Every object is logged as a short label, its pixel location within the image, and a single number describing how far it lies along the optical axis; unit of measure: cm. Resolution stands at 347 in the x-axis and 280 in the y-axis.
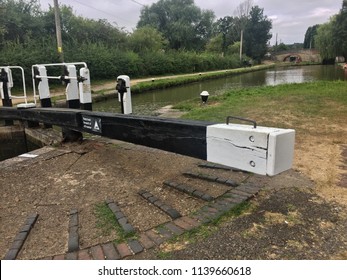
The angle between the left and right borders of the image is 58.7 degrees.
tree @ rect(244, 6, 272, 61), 6212
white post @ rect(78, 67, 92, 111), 504
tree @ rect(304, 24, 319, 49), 9344
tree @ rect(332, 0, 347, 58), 4147
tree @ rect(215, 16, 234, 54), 6400
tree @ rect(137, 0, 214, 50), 4872
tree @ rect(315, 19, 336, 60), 4422
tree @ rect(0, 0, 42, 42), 2164
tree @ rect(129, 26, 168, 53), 3288
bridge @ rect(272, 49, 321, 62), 7244
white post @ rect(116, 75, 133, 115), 471
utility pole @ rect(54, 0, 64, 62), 1517
